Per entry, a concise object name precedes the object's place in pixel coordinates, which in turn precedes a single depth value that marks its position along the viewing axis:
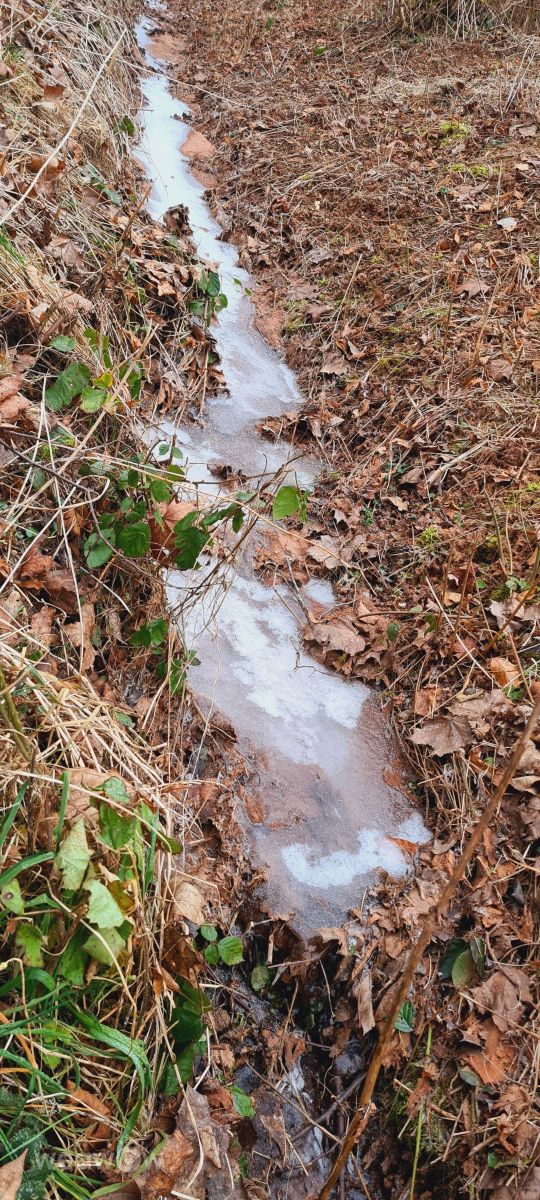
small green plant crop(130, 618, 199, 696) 2.48
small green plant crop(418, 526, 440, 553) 3.50
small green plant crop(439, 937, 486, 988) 2.30
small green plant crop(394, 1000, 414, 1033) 2.25
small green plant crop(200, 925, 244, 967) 2.14
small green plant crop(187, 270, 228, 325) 4.39
